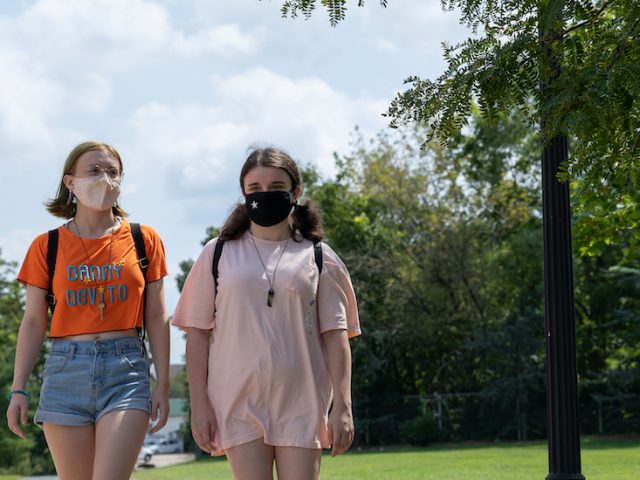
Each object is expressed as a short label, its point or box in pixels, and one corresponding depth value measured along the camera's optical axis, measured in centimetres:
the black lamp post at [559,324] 752
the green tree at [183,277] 5391
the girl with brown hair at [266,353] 480
